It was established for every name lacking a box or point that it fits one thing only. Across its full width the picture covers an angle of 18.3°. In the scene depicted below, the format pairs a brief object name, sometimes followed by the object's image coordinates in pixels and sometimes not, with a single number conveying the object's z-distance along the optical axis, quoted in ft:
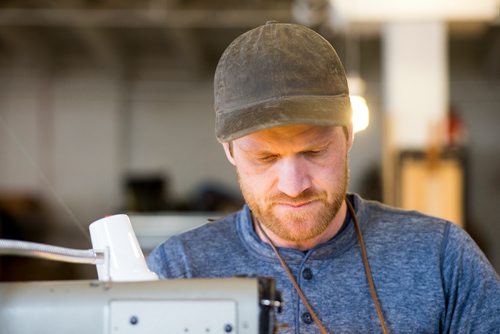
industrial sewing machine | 5.56
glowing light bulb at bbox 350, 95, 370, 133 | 11.25
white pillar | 19.18
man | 6.23
